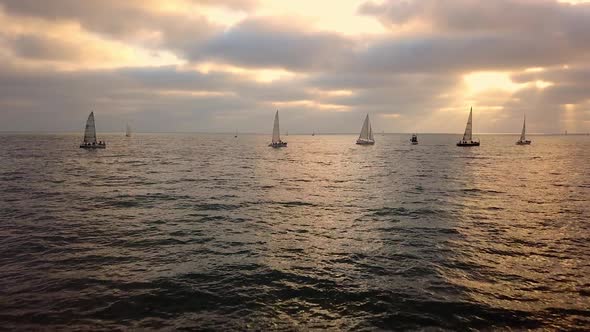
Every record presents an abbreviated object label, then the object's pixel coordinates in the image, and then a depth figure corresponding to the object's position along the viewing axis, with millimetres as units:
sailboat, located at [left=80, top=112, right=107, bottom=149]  115312
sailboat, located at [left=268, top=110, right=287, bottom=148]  137688
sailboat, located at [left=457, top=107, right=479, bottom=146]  151862
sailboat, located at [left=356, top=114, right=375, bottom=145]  166738
